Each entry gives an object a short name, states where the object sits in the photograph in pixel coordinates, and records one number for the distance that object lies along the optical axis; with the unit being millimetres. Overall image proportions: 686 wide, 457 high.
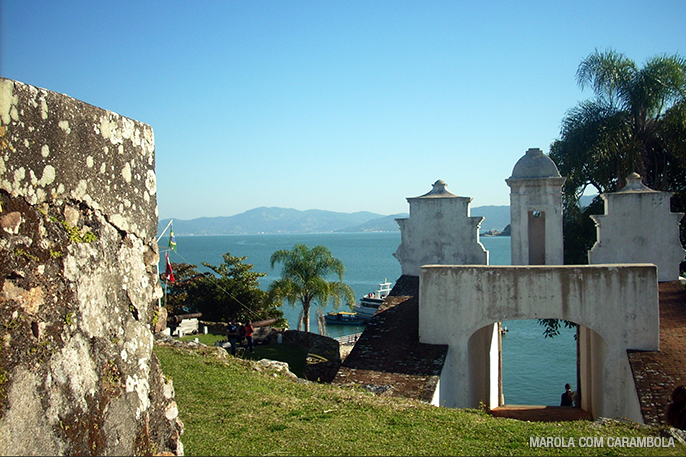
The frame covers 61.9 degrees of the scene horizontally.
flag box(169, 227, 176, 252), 25455
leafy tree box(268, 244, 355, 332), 28109
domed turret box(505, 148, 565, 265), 14414
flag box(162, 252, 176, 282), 22500
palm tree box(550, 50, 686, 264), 22016
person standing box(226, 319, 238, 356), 17111
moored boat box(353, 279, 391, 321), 57188
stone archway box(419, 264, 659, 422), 11664
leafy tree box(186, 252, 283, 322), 28719
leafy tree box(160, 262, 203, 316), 29375
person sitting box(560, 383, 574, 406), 16484
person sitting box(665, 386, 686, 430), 8234
